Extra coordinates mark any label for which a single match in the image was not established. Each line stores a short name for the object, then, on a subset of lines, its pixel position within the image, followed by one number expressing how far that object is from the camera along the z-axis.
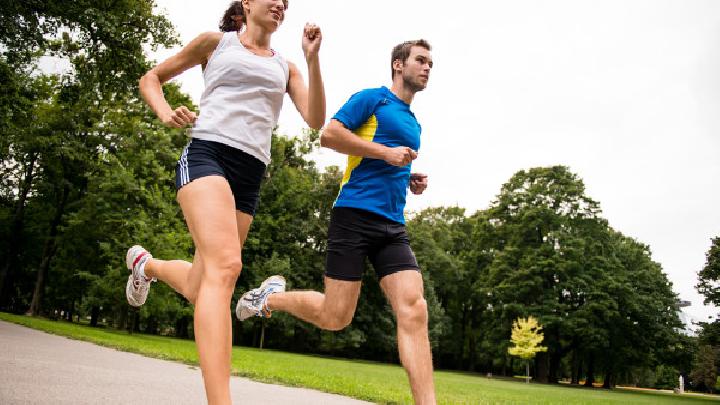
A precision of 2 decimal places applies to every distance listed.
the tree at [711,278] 37.31
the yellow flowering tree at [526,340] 37.97
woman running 2.54
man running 3.46
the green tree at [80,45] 12.45
